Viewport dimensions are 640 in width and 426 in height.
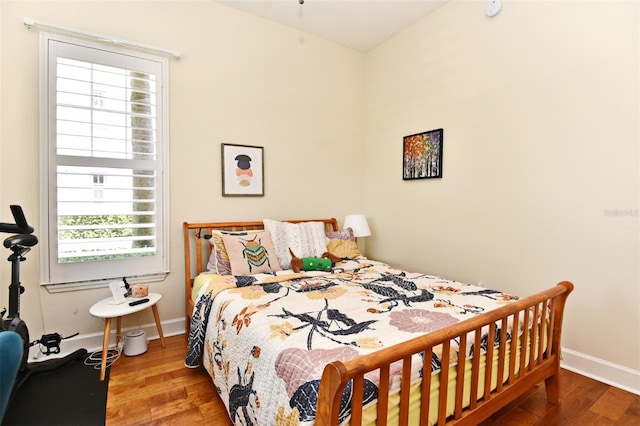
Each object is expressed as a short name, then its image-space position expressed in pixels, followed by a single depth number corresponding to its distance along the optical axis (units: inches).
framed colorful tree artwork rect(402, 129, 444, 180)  122.0
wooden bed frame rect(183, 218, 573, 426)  38.6
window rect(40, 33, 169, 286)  93.0
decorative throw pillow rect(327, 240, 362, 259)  123.9
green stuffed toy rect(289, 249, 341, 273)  106.7
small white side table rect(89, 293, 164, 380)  85.0
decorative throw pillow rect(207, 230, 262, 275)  101.8
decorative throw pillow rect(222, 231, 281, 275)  100.0
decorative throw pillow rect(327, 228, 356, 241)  128.6
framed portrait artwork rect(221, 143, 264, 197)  121.3
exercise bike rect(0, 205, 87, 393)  73.6
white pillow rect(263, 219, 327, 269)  112.6
